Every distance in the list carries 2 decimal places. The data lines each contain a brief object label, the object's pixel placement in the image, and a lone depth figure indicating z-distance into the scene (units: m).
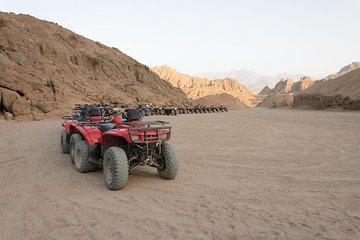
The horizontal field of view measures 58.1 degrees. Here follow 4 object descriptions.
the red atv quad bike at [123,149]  5.52
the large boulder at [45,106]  22.36
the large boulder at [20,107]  20.01
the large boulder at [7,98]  20.02
